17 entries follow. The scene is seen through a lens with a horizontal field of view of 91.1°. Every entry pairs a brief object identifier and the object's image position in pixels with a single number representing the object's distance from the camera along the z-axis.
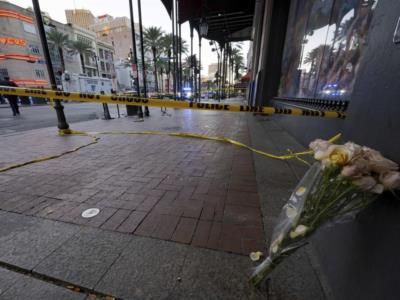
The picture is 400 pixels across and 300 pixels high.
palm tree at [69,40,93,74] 35.06
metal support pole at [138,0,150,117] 7.12
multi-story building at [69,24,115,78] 45.72
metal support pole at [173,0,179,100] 10.14
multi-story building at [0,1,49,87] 30.62
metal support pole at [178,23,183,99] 13.51
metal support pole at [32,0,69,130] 4.53
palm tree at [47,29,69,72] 30.75
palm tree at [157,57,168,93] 36.89
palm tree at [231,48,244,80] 38.44
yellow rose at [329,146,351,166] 0.75
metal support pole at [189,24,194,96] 14.53
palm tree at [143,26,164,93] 30.50
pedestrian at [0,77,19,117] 10.25
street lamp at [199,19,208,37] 9.70
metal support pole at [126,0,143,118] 7.07
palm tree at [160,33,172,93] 30.41
